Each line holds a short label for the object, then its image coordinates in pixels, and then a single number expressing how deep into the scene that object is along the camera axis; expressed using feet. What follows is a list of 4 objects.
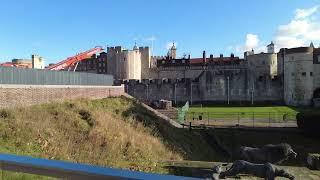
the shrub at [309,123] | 95.20
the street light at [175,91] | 239.71
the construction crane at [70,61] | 246.92
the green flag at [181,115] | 112.25
